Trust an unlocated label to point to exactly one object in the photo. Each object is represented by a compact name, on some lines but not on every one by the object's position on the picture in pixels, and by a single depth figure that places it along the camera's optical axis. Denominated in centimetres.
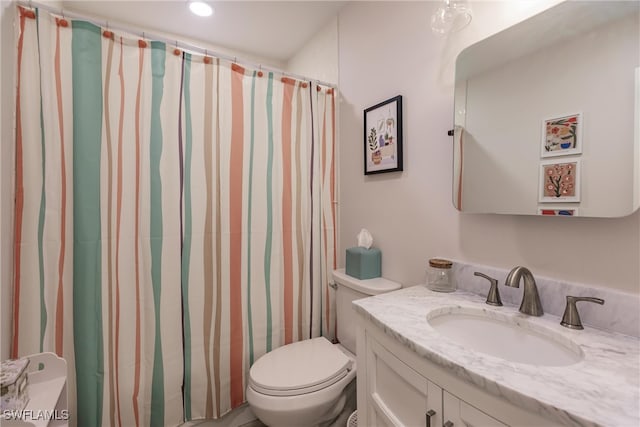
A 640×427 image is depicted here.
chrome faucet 82
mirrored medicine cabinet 72
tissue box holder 144
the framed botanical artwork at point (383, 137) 134
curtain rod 102
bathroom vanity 49
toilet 110
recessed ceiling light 165
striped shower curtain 106
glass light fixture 103
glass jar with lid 108
